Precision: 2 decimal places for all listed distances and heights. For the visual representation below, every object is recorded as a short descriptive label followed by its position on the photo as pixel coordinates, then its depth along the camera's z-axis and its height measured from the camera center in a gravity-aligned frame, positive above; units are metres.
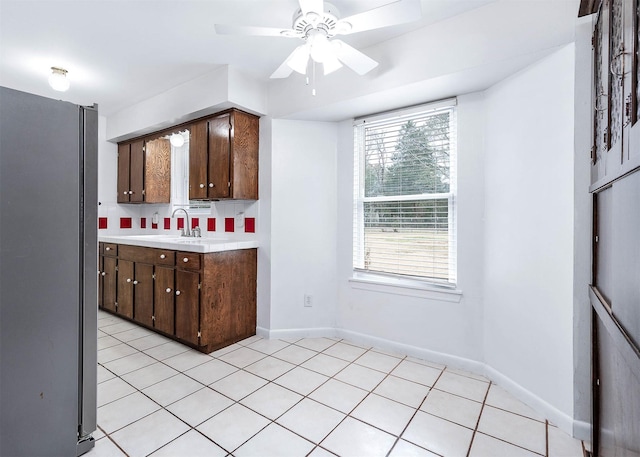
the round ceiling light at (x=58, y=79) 2.73 +1.34
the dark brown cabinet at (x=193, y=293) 2.62 -0.62
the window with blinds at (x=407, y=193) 2.47 +0.30
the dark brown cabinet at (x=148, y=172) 3.77 +0.70
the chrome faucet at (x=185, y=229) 3.59 -0.02
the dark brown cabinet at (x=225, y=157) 2.87 +0.69
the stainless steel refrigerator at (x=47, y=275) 1.22 -0.21
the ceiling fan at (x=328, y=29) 1.50 +1.08
